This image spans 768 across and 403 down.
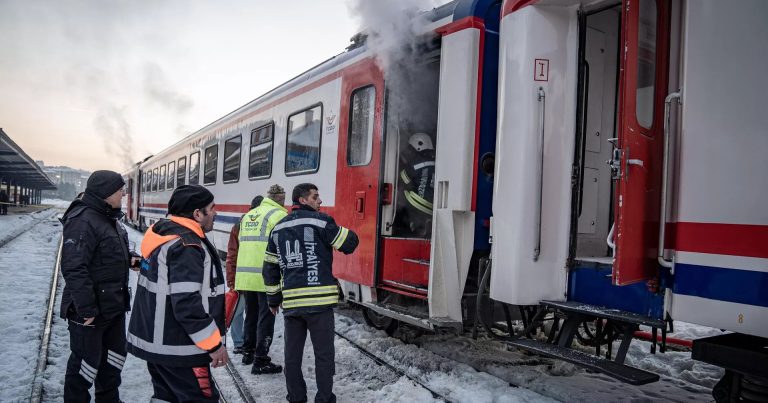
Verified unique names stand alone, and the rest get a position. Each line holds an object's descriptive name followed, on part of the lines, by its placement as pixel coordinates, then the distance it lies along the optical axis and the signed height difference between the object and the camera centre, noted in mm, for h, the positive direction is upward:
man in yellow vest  4504 -623
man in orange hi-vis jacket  2580 -601
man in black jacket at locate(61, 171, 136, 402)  3176 -640
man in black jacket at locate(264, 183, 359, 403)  3502 -538
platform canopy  21125 +1237
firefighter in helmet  5031 +283
